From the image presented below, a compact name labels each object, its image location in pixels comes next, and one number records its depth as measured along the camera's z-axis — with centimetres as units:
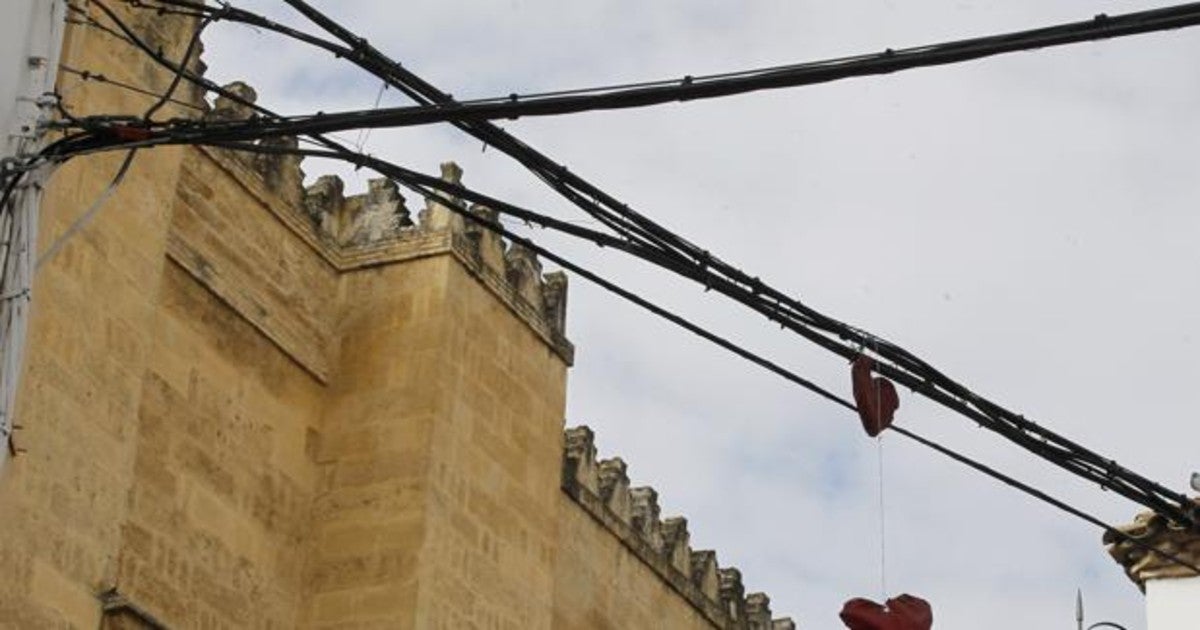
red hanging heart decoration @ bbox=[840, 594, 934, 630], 1161
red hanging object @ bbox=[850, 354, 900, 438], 1225
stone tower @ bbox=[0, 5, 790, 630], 1861
